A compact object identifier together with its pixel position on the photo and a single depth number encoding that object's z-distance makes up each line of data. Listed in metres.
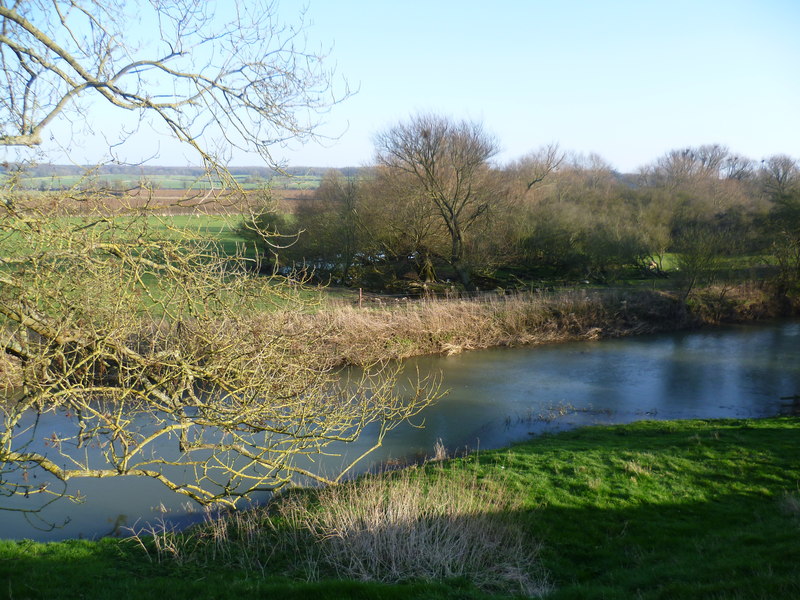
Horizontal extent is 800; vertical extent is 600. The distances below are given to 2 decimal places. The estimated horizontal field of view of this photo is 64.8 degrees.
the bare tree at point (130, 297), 5.71
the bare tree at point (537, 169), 35.66
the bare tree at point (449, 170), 30.70
